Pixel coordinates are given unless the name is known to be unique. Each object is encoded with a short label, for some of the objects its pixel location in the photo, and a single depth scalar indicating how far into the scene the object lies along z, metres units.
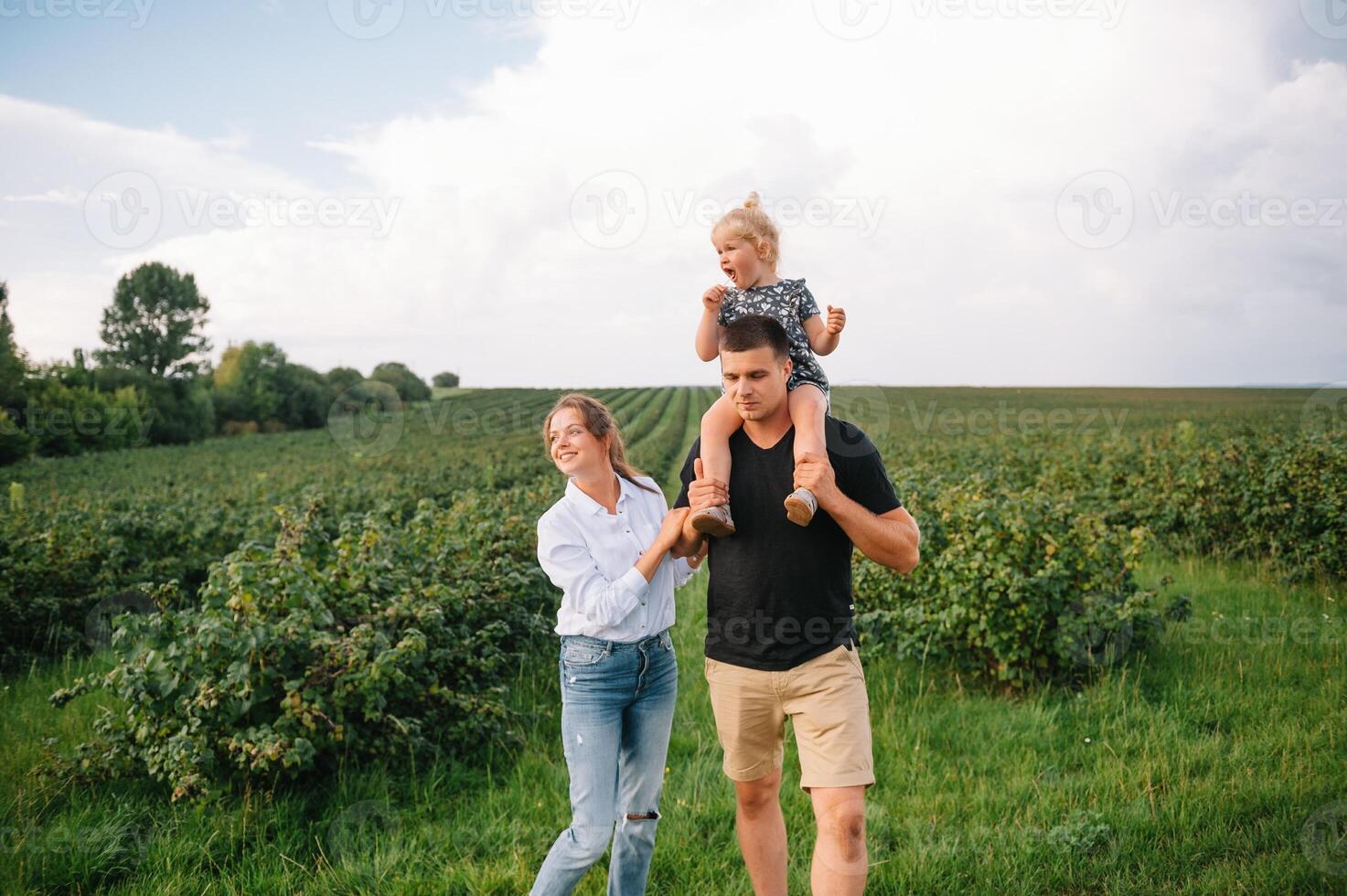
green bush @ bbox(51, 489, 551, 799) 3.76
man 2.65
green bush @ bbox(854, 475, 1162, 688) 5.20
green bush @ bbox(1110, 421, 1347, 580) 7.58
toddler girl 3.46
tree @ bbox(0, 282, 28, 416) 43.16
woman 2.64
